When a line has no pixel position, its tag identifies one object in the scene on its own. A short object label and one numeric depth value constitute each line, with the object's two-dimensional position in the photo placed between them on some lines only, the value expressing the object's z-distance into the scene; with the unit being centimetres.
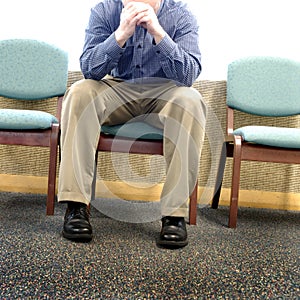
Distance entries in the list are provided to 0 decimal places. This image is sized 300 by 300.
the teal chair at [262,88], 185
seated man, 118
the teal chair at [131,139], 140
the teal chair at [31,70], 182
